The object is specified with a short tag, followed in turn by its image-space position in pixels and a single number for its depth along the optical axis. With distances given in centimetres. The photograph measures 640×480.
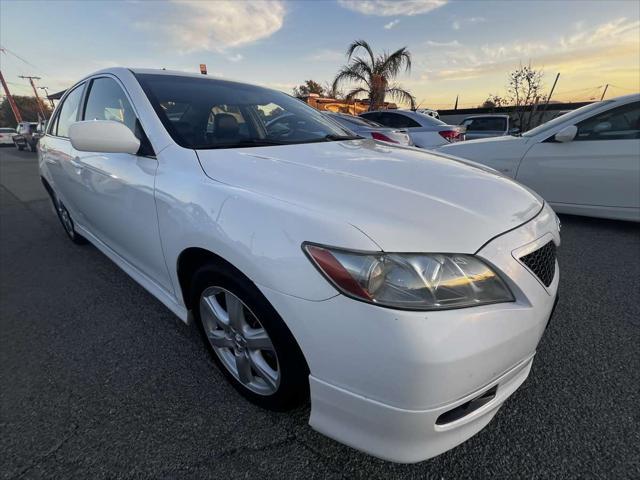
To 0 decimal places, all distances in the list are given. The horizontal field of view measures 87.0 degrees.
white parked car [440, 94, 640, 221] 347
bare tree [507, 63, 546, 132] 1609
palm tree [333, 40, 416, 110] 1377
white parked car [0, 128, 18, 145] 2450
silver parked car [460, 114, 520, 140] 1120
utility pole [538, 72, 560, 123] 1600
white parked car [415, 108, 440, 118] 1804
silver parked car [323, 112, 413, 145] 530
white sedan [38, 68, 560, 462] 102
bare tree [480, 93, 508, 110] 1854
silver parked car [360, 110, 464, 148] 678
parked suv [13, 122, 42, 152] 1687
